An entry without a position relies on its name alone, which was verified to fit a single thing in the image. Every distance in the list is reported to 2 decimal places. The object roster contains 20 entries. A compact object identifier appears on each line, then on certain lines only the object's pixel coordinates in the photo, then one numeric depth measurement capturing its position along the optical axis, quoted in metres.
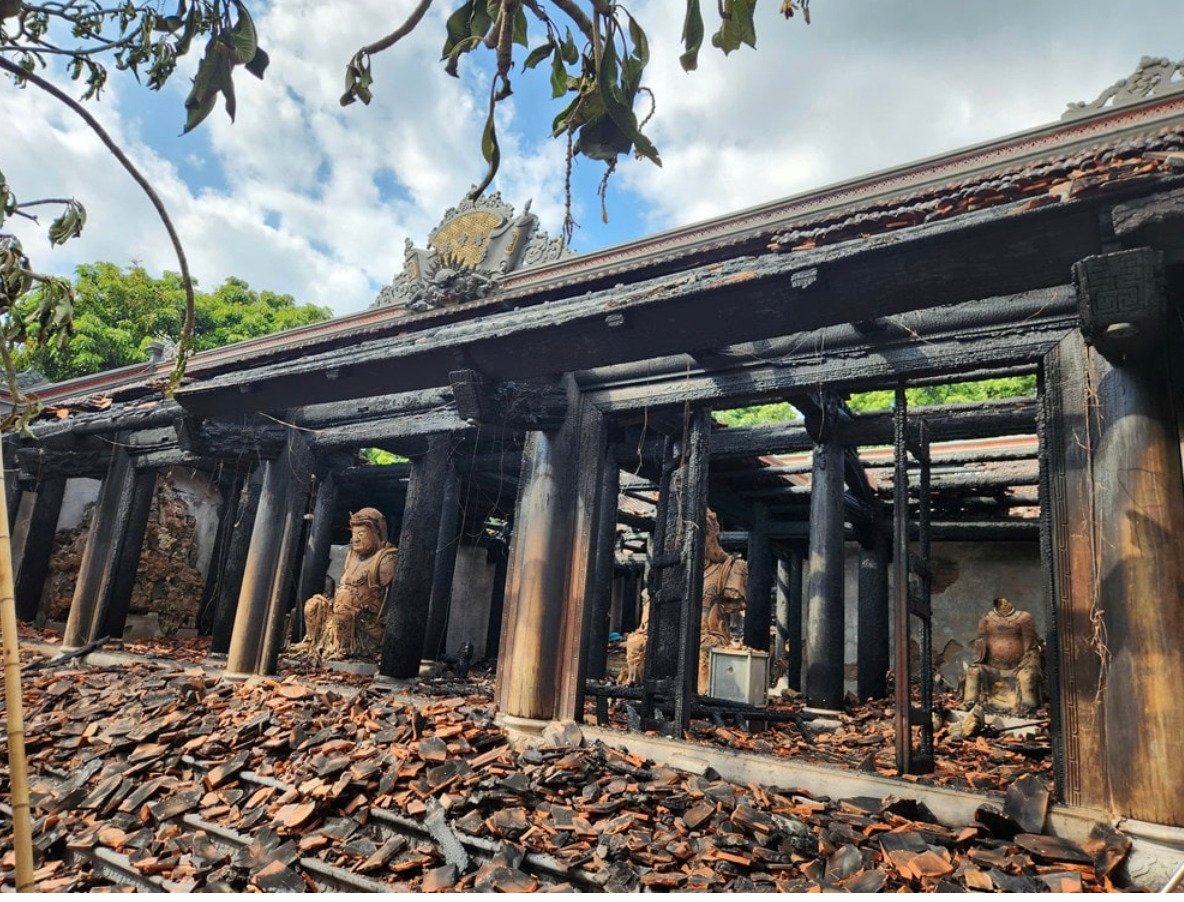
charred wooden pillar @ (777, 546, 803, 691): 15.16
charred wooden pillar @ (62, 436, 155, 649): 11.78
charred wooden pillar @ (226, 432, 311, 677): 9.54
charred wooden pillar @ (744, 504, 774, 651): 13.26
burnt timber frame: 4.37
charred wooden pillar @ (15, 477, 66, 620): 14.76
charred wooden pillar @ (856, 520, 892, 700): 13.24
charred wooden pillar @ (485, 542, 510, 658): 15.94
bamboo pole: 1.46
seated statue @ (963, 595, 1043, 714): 9.35
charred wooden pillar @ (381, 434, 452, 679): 9.85
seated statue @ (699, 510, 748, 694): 10.26
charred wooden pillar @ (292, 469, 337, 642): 12.62
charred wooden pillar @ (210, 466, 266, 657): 12.07
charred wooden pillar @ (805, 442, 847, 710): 9.79
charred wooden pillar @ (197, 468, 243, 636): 15.88
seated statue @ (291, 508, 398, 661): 11.80
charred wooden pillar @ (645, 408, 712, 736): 6.61
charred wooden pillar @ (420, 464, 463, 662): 11.76
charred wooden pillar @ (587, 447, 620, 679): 7.27
